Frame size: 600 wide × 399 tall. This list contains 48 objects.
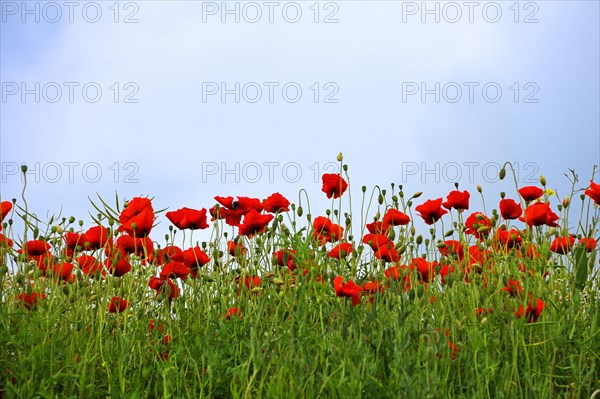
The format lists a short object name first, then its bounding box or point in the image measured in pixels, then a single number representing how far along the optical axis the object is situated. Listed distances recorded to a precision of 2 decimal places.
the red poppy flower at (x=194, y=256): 6.87
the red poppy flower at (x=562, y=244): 7.40
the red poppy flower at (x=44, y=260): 7.32
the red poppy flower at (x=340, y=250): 7.07
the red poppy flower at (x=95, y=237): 7.28
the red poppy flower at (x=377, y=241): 7.17
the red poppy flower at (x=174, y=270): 6.40
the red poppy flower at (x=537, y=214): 7.26
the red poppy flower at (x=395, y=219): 7.67
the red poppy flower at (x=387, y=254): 6.93
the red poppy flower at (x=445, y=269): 6.89
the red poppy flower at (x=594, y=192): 7.84
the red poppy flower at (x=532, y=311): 5.41
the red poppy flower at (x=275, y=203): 7.63
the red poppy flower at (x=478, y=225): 7.44
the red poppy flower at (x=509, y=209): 7.91
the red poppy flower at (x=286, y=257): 6.37
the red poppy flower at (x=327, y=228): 7.92
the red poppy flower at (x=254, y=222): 7.32
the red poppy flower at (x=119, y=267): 6.61
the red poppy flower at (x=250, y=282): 6.87
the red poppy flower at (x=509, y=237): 7.84
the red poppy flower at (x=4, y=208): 7.43
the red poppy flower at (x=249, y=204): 7.54
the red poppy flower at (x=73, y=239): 7.57
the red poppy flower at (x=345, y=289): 5.32
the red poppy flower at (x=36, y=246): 7.47
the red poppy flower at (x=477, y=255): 7.97
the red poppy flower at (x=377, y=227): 7.85
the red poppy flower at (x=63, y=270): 7.07
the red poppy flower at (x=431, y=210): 7.94
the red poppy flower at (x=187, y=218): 7.02
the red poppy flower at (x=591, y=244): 7.69
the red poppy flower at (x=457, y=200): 8.22
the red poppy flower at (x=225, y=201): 7.57
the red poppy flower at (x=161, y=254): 7.30
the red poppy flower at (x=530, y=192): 7.83
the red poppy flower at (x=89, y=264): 7.27
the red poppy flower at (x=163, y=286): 6.13
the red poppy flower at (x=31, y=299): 6.64
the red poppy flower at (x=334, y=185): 7.98
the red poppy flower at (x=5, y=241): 7.31
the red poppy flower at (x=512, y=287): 5.75
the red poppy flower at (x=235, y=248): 7.76
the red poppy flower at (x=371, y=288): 6.38
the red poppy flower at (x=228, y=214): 7.65
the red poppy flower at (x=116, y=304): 6.49
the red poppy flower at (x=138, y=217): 6.43
